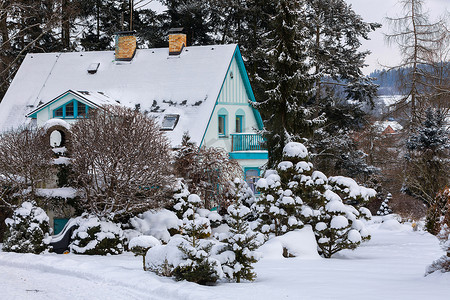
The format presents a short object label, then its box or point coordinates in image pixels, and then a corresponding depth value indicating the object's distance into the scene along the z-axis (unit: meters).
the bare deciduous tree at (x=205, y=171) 22.33
